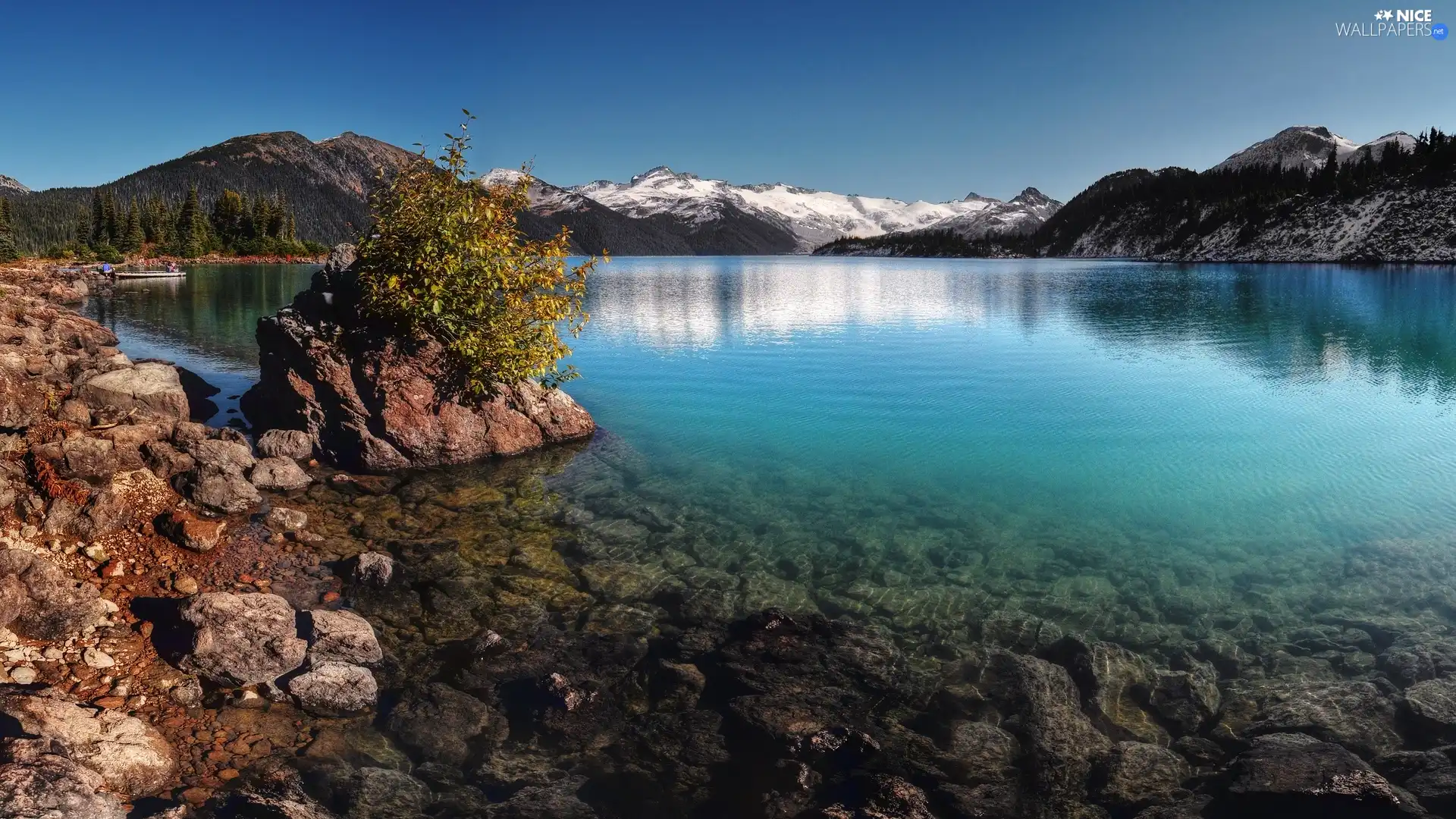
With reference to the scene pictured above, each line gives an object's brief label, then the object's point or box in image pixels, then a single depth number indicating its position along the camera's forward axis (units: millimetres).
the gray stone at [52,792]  7117
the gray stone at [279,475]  19078
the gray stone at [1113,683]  10750
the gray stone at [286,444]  21422
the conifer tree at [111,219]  168750
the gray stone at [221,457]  18203
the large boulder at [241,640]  10836
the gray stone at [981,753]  9812
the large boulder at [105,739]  8430
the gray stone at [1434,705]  10508
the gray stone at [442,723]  10000
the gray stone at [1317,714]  10406
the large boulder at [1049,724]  9648
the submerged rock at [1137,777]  9375
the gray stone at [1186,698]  10914
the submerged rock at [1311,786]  8953
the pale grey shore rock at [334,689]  10484
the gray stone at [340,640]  11585
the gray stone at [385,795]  8750
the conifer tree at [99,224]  168500
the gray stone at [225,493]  16938
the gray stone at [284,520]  16344
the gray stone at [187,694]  10203
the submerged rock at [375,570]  14234
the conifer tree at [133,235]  165875
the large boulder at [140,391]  21656
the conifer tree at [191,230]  174500
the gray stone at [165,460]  17625
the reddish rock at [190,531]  14688
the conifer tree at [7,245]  113212
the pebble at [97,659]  10648
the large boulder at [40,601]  10992
